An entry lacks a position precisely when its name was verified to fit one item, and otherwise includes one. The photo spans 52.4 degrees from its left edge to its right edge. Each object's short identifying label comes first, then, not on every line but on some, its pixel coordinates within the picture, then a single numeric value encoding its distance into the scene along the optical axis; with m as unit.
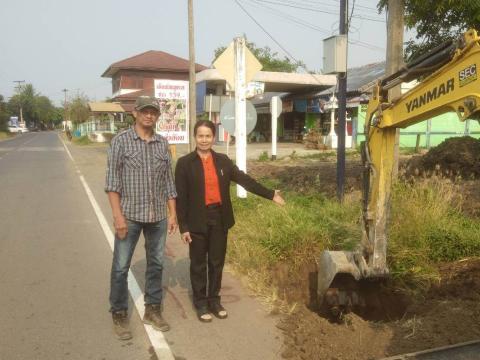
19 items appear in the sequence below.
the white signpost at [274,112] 18.39
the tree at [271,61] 62.97
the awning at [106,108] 46.00
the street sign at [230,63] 8.67
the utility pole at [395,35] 7.83
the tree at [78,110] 59.47
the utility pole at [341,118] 8.28
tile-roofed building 53.44
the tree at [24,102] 111.38
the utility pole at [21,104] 107.40
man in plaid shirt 4.05
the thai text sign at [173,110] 17.20
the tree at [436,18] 6.57
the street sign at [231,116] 9.02
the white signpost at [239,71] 8.66
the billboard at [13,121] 90.43
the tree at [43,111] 118.75
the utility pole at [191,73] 17.15
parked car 82.59
